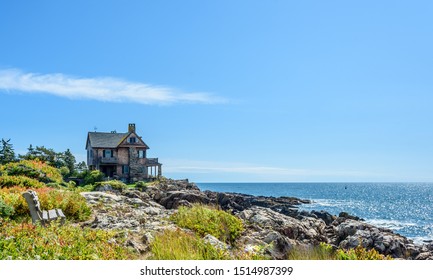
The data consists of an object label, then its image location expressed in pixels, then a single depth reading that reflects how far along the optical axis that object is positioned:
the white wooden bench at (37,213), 10.14
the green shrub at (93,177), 34.66
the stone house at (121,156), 40.66
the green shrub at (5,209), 11.28
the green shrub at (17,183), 18.91
